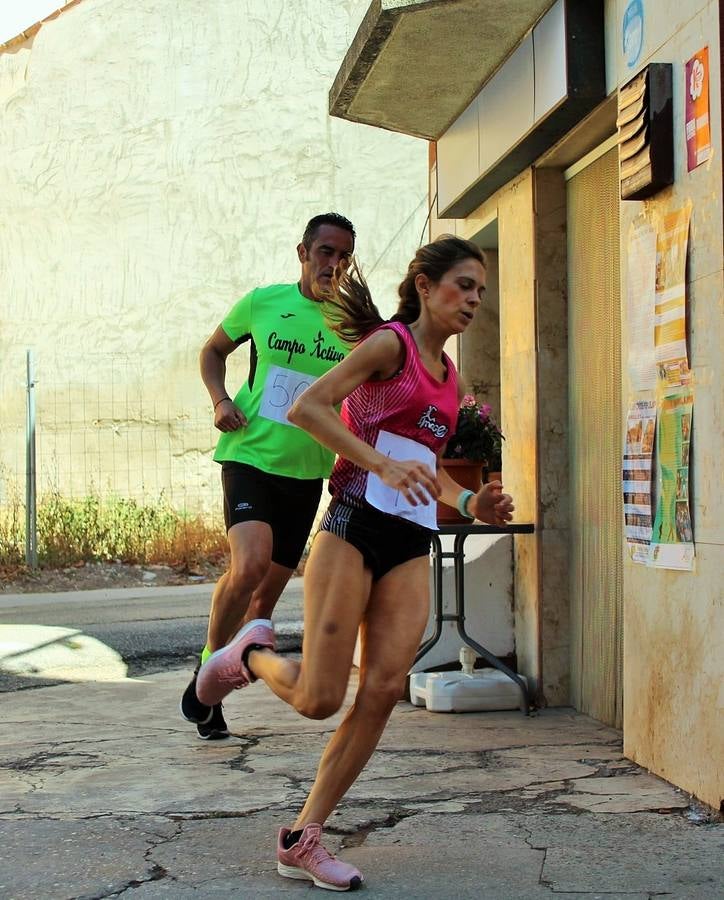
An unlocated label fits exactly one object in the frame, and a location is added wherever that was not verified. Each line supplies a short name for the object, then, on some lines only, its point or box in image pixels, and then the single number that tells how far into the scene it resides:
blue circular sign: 5.12
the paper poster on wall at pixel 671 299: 4.65
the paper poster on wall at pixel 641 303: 4.95
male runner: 5.59
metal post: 12.95
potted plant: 7.08
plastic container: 6.48
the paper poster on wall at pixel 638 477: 4.98
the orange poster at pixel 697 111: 4.47
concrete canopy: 6.18
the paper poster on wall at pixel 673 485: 4.63
